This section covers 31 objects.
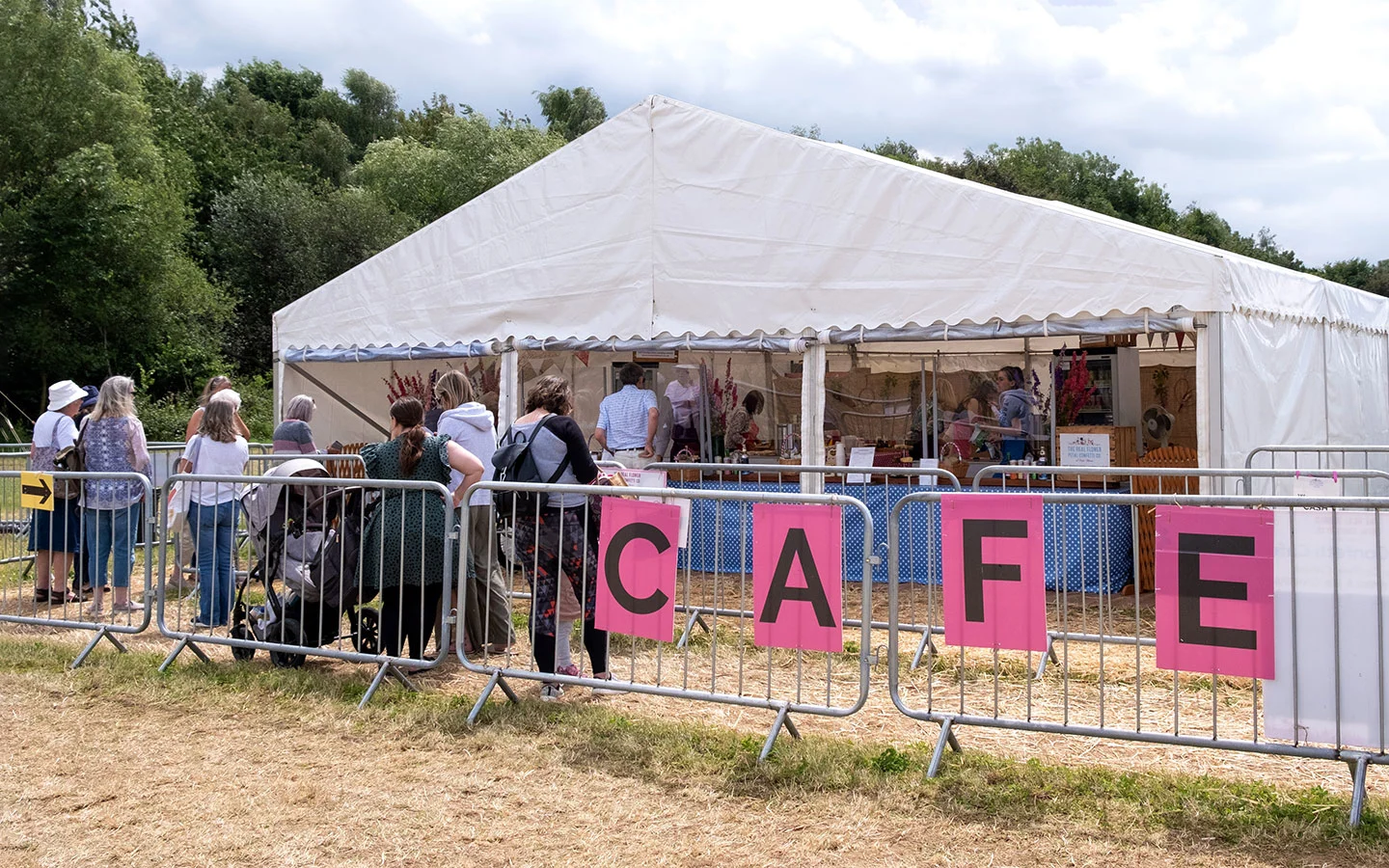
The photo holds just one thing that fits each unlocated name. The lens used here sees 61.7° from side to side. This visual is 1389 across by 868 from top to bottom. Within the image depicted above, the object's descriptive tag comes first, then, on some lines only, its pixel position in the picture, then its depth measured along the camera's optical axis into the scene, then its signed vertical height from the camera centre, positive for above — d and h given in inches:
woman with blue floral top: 331.9 -2.1
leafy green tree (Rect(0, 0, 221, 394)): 1079.0 +222.4
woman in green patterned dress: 249.4 -15.7
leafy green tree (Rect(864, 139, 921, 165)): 2282.2 +630.8
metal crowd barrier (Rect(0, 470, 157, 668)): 291.3 -30.7
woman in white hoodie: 261.7 -18.5
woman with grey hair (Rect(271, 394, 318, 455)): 356.8 +9.2
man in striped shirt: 429.7 +12.9
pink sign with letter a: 201.3 -20.4
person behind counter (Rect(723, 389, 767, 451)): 495.2 +13.3
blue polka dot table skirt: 378.6 -26.1
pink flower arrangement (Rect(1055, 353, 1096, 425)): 448.5 +26.3
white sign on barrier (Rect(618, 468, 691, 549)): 355.3 -5.4
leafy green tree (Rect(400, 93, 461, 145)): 2309.1 +683.7
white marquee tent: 359.9 +64.6
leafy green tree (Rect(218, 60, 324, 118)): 2226.9 +727.9
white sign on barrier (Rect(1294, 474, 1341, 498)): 315.1 -6.5
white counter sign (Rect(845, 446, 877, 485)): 445.1 +2.1
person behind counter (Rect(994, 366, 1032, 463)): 450.3 +15.9
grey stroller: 257.9 -23.2
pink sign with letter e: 177.9 -20.0
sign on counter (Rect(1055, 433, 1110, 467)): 404.2 +4.4
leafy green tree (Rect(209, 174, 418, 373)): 1403.8 +265.4
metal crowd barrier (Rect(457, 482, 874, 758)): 205.0 -42.5
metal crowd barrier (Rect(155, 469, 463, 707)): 249.1 -25.2
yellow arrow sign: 315.3 -8.9
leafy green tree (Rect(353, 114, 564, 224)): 1772.9 +457.1
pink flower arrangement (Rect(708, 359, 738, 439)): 496.7 +25.8
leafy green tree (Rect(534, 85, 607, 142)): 2327.8 +725.1
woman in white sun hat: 339.3 -16.7
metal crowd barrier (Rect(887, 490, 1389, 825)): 170.7 -27.4
